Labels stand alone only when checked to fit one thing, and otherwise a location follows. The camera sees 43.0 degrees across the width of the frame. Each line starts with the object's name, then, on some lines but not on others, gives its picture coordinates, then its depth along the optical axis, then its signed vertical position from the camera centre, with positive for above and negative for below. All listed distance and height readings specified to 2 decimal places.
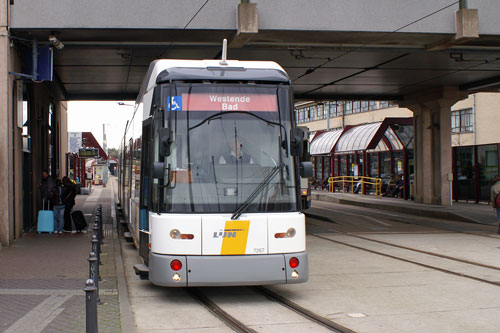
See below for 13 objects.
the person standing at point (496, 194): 18.22 -0.62
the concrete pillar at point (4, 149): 14.66 +0.65
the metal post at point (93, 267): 8.07 -1.18
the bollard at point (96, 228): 10.25 -0.89
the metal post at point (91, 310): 5.70 -1.21
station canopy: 34.88 +2.21
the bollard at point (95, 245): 9.49 -1.04
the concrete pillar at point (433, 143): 28.48 +1.38
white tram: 8.42 -0.05
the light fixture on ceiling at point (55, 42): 15.21 +3.28
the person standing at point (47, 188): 17.50 -0.31
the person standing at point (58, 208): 17.67 -0.88
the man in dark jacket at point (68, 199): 18.03 -0.64
